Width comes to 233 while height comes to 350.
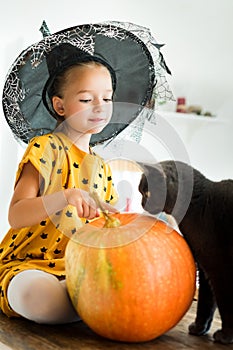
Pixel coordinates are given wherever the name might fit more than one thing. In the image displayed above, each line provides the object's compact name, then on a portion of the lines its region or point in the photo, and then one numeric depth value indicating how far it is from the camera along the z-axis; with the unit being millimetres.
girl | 944
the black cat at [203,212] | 817
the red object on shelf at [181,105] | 3031
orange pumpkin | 804
